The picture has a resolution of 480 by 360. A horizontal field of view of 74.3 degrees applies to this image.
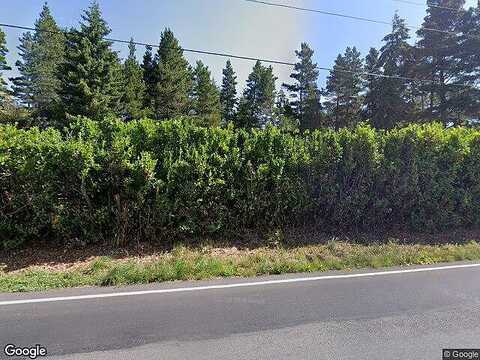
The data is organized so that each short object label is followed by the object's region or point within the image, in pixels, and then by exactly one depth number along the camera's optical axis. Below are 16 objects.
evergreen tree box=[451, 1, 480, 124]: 23.67
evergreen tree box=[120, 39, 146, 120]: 29.47
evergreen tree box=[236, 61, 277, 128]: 37.91
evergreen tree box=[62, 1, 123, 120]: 25.02
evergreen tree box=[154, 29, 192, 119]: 30.44
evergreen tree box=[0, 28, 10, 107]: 29.80
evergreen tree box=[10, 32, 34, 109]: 36.84
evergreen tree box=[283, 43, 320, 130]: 37.38
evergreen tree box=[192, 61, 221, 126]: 34.16
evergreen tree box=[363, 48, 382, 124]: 30.89
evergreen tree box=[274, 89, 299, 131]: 36.44
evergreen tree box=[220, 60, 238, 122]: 41.84
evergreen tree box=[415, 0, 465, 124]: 24.95
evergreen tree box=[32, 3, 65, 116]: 34.28
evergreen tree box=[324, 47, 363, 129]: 37.44
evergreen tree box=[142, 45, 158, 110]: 31.90
